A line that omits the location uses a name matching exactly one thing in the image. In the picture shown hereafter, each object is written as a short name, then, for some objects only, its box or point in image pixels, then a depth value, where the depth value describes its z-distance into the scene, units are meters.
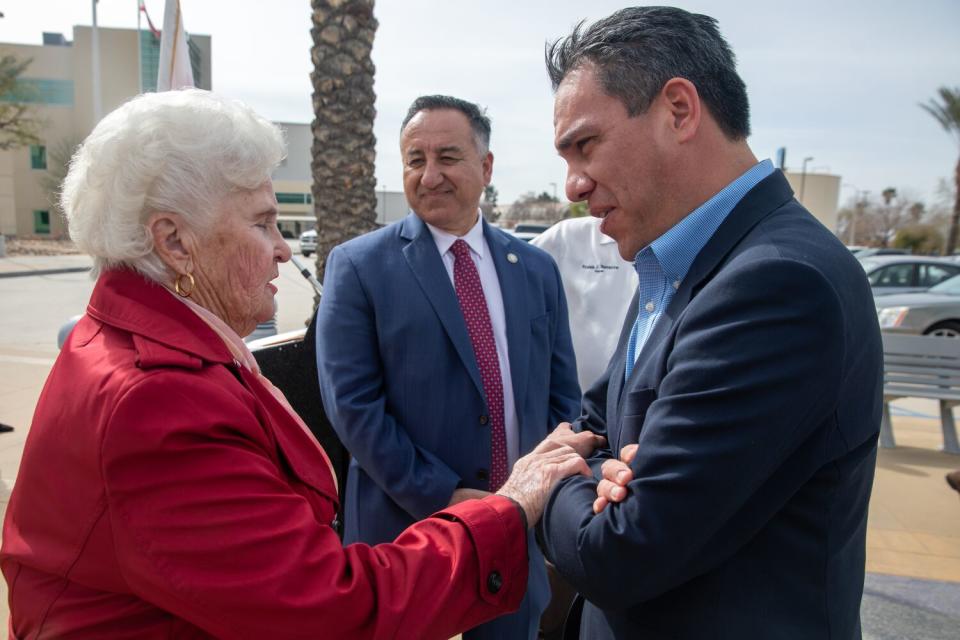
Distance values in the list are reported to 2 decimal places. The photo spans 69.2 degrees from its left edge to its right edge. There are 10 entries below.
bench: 6.20
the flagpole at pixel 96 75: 21.52
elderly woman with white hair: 1.17
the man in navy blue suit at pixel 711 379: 1.18
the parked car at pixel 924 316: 10.98
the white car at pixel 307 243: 35.29
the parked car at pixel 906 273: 15.49
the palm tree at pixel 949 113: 27.52
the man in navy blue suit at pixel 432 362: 2.38
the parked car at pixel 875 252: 30.09
